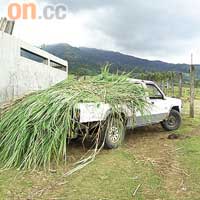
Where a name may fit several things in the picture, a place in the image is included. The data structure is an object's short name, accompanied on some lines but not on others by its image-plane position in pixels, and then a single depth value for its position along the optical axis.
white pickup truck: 4.65
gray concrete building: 5.60
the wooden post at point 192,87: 8.38
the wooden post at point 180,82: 9.92
